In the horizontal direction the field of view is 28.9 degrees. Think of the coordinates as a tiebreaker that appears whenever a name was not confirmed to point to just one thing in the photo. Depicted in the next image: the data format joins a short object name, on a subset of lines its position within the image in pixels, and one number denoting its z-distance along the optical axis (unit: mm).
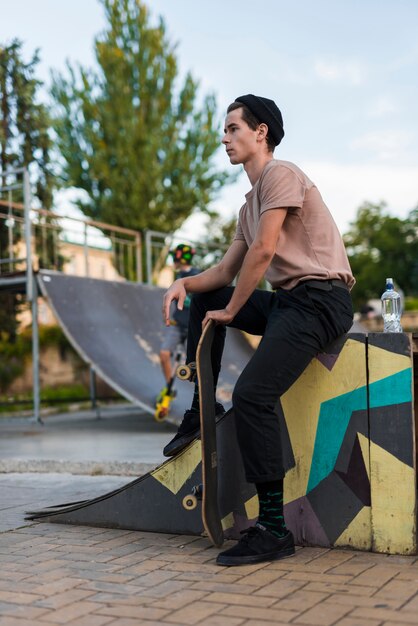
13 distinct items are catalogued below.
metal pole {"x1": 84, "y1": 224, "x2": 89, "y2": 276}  12605
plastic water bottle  3979
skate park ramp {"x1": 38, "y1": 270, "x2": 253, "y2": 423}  9273
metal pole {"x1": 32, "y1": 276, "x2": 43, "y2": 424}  10209
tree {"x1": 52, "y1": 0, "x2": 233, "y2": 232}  31953
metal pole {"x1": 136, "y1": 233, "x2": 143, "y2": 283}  14017
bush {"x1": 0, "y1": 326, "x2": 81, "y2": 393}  18469
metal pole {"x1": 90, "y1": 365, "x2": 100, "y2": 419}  12960
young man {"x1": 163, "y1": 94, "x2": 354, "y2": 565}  3457
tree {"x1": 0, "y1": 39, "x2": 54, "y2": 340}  20797
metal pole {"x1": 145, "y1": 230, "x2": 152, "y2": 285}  13625
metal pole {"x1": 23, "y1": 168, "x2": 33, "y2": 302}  10086
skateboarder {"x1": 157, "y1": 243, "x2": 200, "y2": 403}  8938
